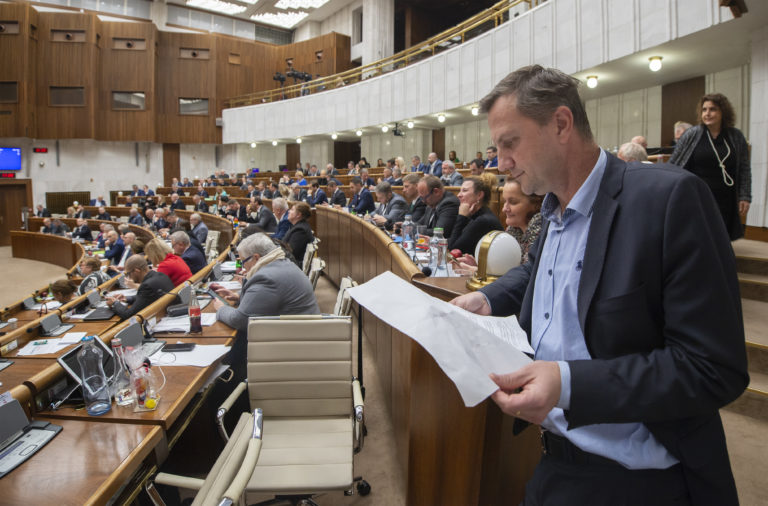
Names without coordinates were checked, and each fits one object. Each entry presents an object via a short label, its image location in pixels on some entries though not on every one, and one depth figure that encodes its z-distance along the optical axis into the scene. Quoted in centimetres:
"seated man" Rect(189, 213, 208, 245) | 991
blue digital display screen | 1939
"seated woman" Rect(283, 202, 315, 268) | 639
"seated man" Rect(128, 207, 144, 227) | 1454
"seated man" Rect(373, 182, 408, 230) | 662
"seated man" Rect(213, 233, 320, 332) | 325
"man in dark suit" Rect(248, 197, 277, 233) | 928
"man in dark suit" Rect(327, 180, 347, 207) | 1066
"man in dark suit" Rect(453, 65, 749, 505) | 79
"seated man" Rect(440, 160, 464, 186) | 863
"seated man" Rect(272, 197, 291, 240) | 762
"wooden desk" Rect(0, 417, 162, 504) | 150
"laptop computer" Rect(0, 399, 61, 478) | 171
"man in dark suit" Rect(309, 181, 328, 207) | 1105
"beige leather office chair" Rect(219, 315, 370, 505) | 240
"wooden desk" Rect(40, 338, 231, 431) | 199
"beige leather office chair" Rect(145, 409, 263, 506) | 123
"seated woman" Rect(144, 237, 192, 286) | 511
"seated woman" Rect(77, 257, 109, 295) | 618
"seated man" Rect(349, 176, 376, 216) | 896
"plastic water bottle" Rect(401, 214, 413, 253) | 470
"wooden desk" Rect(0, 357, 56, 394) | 306
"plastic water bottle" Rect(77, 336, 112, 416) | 208
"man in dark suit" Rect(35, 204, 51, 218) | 1681
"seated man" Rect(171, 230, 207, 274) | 610
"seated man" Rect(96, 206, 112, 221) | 1605
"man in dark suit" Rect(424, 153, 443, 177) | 1073
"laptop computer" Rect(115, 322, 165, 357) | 263
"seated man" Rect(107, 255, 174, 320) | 443
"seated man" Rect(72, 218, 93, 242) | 1398
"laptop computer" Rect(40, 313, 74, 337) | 419
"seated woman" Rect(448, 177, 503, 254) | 360
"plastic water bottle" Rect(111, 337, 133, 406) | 219
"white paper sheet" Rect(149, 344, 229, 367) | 263
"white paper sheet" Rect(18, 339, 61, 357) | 372
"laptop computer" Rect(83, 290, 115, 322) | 460
